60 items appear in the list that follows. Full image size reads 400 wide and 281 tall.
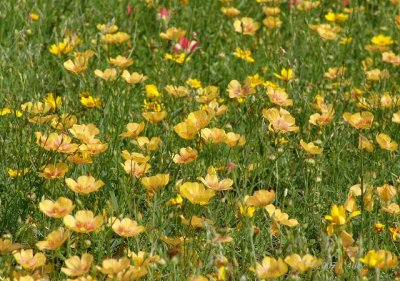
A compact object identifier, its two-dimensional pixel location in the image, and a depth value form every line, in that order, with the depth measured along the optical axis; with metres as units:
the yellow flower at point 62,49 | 5.79
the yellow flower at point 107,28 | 5.89
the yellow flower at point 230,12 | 6.97
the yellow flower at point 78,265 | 3.59
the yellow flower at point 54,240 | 3.70
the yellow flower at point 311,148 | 4.64
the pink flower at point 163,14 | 6.73
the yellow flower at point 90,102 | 5.27
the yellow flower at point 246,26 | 6.55
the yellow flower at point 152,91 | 5.56
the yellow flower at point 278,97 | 5.09
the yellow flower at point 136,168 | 4.36
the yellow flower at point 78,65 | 5.30
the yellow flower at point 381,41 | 6.47
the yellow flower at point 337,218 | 3.84
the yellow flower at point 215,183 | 4.15
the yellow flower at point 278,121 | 4.69
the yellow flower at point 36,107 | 4.84
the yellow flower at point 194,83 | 5.83
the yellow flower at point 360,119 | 4.82
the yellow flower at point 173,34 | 6.27
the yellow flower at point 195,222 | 4.00
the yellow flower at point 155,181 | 4.09
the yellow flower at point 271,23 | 6.80
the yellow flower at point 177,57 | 6.06
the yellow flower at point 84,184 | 4.03
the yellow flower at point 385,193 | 4.22
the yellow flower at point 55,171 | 4.25
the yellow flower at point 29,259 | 3.65
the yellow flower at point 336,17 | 6.97
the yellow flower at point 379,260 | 3.55
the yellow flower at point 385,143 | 4.71
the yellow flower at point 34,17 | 6.64
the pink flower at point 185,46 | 6.27
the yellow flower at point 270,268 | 3.52
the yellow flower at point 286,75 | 5.57
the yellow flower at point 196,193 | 3.94
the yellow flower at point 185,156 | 4.40
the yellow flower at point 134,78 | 5.44
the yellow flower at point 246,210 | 3.96
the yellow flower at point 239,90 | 5.20
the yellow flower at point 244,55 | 6.13
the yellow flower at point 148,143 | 4.58
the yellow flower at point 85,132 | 4.51
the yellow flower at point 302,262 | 3.53
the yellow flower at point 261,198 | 3.96
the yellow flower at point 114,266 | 3.51
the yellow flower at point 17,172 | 4.46
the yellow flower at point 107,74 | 5.44
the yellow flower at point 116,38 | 6.27
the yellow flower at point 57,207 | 3.87
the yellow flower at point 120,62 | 5.46
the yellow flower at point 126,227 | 3.87
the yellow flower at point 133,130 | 4.63
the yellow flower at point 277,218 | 4.01
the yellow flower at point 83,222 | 3.76
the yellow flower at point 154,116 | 4.80
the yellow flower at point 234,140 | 4.51
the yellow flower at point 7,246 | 3.72
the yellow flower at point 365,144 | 4.59
